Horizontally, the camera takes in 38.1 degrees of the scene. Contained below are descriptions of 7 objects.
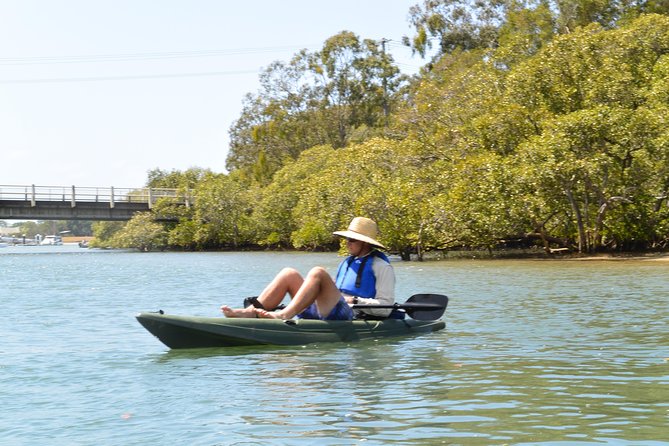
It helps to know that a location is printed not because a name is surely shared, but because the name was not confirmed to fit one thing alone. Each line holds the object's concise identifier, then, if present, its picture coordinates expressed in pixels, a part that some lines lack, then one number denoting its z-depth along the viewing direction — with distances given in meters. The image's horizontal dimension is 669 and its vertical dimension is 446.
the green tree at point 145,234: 77.04
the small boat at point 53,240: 191.12
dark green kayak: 11.19
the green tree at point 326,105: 75.38
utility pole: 75.44
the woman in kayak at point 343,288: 11.45
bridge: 60.31
